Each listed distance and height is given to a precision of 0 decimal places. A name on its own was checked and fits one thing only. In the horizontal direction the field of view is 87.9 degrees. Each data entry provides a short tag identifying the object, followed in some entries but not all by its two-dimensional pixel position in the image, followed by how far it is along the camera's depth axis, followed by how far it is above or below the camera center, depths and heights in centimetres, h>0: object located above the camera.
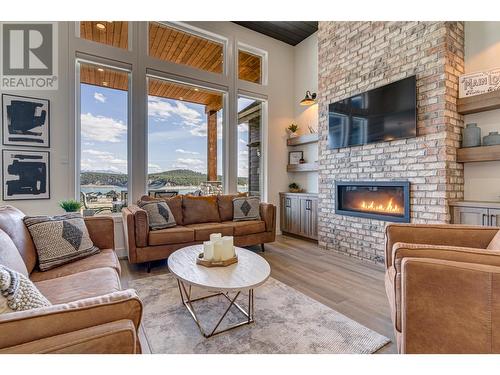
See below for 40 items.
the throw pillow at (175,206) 356 -27
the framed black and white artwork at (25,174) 300 +14
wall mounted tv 300 +91
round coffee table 160 -60
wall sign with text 264 +109
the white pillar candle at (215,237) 202 -40
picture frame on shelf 503 +58
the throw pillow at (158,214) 318 -35
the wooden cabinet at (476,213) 245 -27
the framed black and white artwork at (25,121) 299 +77
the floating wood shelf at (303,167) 449 +35
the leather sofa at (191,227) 295 -53
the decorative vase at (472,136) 277 +55
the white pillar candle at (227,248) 197 -47
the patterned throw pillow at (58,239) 187 -40
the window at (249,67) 479 +227
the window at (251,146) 493 +78
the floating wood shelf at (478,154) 255 +33
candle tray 191 -57
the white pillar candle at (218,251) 195 -49
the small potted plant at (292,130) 506 +112
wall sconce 436 +145
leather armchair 107 -50
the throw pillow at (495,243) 154 -35
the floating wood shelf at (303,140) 449 +86
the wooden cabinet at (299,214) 428 -49
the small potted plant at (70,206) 305 -23
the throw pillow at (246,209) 381 -34
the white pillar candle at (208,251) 195 -49
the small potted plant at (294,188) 501 -3
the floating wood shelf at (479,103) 256 +86
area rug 161 -99
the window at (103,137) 355 +70
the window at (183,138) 403 +79
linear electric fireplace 310 -18
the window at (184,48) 399 +226
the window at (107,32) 349 +214
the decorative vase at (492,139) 261 +48
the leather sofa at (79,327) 70 -41
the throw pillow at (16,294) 84 -37
